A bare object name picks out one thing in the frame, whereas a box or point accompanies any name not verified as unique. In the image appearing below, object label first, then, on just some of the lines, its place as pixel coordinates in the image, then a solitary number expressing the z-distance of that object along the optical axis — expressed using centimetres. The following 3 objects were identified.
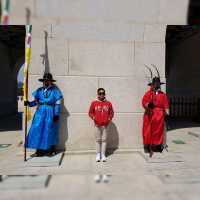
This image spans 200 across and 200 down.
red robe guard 600
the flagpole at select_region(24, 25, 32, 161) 555
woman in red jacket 564
